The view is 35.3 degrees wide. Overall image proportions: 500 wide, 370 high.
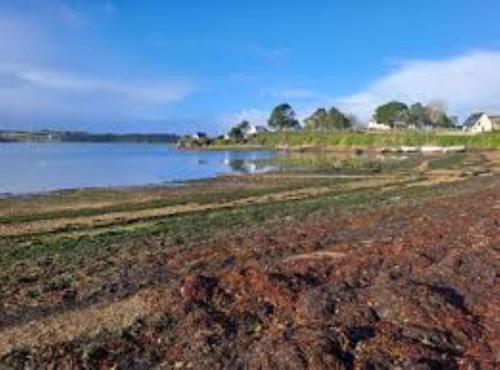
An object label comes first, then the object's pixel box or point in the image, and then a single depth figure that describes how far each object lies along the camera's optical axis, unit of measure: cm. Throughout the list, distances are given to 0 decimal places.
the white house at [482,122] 17575
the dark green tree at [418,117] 19412
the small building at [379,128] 19749
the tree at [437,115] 19350
